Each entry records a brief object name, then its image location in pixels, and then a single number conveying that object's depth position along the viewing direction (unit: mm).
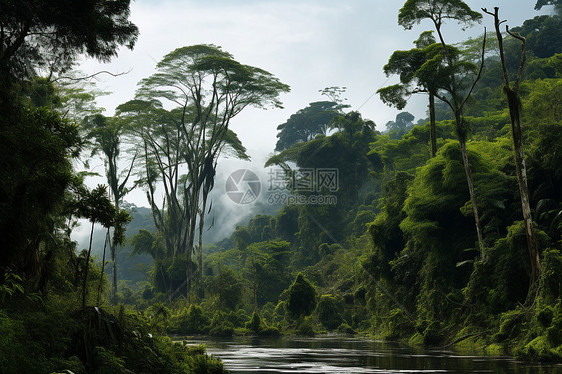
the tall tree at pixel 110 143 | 50375
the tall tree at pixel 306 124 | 98000
